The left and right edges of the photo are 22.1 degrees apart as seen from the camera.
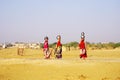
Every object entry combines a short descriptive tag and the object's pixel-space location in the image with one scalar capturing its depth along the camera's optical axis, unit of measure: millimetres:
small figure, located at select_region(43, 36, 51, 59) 17930
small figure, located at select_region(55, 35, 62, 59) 16750
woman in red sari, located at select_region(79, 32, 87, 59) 15945
